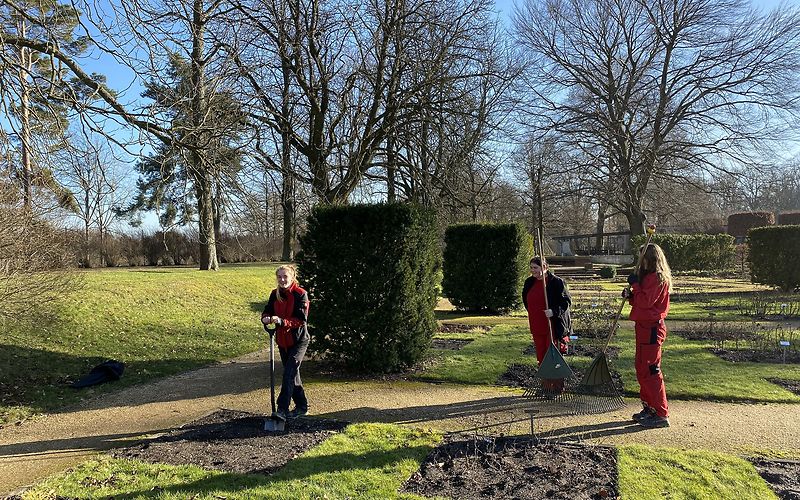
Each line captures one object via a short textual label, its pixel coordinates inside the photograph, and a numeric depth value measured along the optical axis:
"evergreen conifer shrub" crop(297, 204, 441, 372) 7.54
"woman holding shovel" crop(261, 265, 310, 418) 5.43
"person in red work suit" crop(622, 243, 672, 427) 5.30
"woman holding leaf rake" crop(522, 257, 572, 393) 6.19
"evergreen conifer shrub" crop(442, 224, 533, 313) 14.28
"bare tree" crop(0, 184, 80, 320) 7.52
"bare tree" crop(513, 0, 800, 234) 27.66
